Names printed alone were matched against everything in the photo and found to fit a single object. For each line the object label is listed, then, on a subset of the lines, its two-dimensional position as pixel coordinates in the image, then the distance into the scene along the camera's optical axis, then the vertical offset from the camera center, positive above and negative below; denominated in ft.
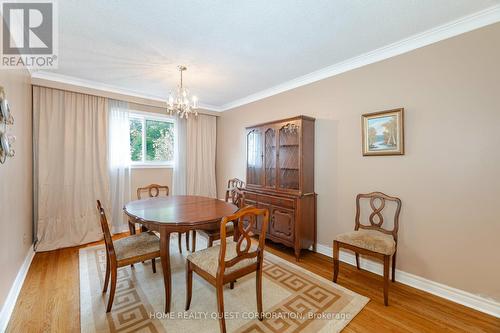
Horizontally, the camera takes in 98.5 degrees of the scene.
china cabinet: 9.54 -0.78
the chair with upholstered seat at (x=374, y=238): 6.70 -2.46
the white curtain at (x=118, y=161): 12.21 +0.21
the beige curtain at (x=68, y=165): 10.17 -0.04
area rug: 5.56 -4.13
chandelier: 8.62 +2.47
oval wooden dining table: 6.03 -1.58
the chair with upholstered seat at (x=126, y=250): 6.00 -2.57
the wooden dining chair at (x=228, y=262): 5.15 -2.59
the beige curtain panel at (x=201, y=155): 15.17 +0.72
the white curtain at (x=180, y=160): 14.75 +0.33
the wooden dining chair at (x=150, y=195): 8.38 -2.05
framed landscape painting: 7.68 +1.24
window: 13.56 +1.63
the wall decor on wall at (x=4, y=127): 5.32 +0.97
